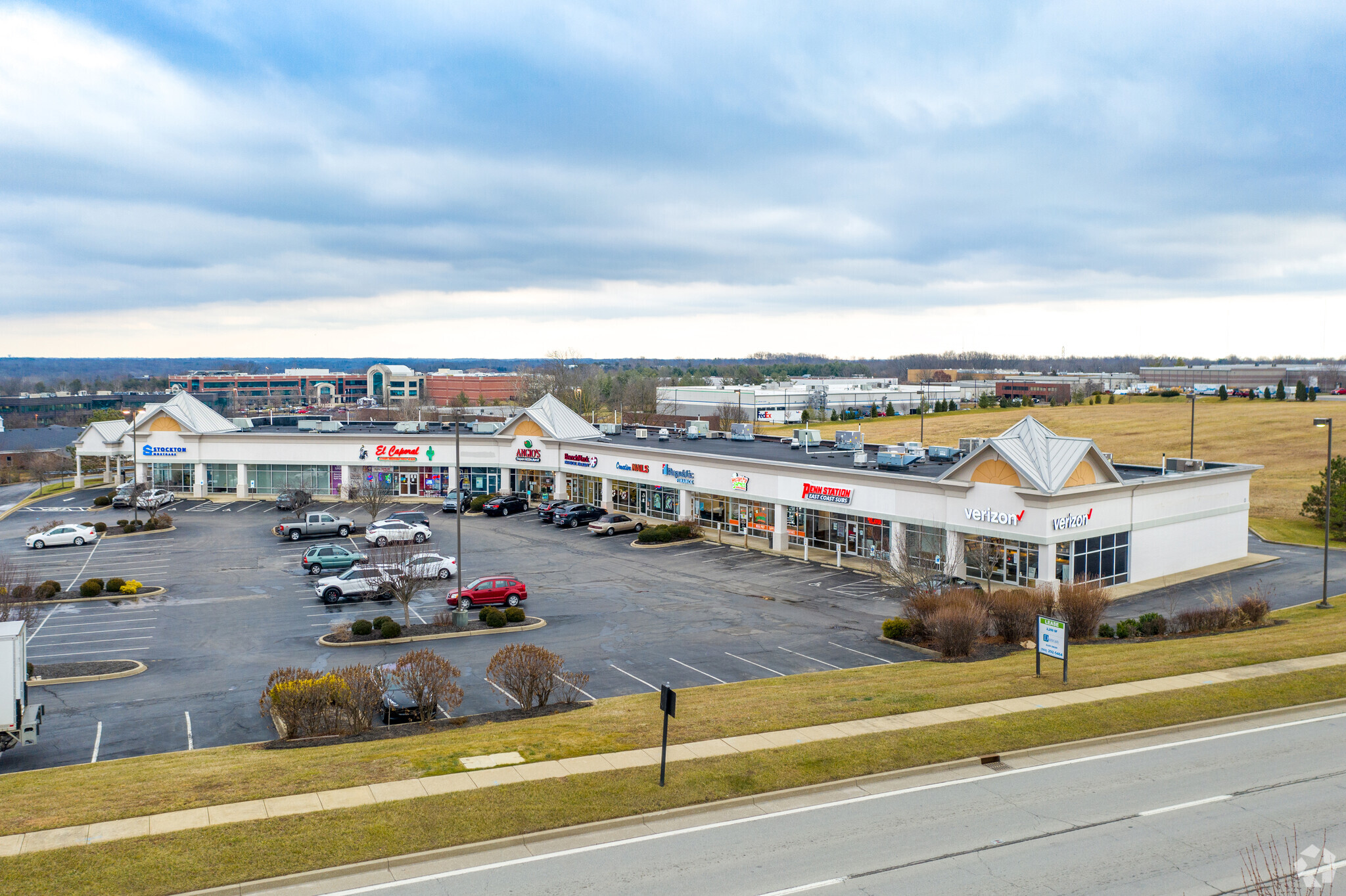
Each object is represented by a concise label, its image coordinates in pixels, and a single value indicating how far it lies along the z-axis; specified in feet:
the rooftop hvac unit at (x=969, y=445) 163.02
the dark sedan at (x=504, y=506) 218.59
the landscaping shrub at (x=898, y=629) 110.83
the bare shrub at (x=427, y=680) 75.56
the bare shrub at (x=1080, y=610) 106.73
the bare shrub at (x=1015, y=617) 105.70
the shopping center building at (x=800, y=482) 142.31
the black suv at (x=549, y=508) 209.36
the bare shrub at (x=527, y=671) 78.84
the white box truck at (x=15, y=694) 69.10
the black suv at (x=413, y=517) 203.21
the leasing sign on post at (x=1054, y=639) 78.69
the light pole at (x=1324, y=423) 119.85
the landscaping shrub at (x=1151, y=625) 108.99
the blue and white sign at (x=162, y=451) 247.70
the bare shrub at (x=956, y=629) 98.32
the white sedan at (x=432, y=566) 131.95
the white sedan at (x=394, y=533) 176.96
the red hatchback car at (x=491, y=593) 129.70
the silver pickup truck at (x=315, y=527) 187.11
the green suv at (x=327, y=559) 152.15
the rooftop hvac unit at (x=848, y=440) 203.51
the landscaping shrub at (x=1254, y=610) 113.09
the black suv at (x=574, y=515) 205.26
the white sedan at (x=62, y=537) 180.65
